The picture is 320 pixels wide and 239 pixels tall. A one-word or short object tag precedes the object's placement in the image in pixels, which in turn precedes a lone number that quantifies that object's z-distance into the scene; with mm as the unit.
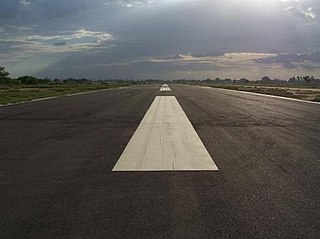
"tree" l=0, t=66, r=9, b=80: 142662
